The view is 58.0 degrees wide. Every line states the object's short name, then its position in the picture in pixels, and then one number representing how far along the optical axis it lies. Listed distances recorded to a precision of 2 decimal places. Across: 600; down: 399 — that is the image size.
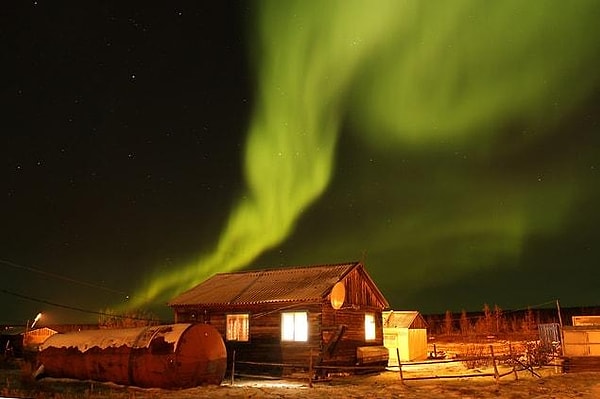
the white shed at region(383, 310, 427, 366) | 38.41
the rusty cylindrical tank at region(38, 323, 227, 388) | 21.95
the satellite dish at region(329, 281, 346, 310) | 28.72
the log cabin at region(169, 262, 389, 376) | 28.16
